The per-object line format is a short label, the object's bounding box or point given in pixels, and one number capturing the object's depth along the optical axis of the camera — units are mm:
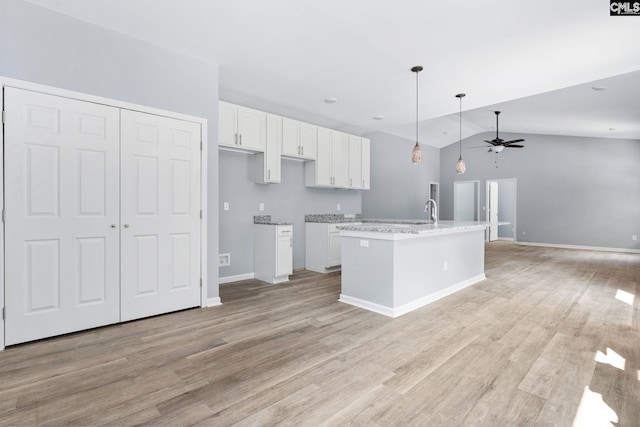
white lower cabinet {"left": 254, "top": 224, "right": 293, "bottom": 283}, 4590
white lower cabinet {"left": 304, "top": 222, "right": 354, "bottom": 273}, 5289
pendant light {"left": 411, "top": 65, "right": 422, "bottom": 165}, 4032
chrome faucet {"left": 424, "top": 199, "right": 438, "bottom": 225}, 4285
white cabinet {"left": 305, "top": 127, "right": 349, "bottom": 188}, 5492
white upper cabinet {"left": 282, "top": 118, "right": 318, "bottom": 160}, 4938
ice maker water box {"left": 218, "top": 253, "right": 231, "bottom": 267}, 4613
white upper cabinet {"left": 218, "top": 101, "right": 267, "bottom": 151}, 4152
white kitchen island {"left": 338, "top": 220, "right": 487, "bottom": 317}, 3240
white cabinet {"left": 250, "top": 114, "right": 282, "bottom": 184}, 4672
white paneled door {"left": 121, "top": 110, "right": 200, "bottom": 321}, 3012
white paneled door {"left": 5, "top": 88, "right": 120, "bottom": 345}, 2475
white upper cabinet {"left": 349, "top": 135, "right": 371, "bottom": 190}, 6038
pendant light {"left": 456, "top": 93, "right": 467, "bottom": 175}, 5359
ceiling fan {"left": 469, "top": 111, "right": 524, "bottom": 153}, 6973
